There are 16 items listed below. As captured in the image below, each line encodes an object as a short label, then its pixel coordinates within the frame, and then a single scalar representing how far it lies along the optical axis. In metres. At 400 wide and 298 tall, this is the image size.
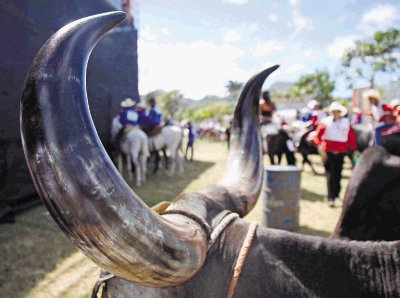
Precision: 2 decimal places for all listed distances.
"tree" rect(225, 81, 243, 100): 75.88
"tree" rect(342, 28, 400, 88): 29.56
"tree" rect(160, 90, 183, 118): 65.12
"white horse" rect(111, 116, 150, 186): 8.86
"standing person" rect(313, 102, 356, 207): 6.12
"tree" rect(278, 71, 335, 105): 42.53
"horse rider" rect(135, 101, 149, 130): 10.49
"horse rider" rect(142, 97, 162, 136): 10.44
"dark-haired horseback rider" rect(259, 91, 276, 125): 7.37
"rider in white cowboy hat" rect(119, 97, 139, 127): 9.02
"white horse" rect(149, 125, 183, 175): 10.48
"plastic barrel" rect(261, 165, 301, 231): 4.79
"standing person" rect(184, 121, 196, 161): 14.47
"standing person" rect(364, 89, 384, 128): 7.33
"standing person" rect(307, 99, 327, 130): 9.60
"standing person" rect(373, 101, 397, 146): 5.19
